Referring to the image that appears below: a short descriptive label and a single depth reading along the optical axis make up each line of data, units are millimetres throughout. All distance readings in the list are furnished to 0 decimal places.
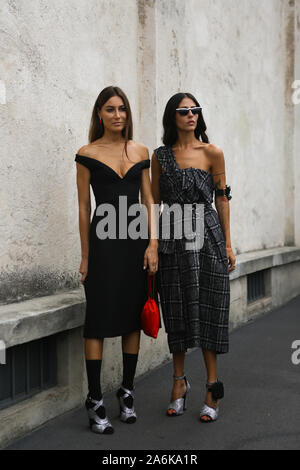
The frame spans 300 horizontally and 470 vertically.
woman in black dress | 3508
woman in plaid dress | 3682
